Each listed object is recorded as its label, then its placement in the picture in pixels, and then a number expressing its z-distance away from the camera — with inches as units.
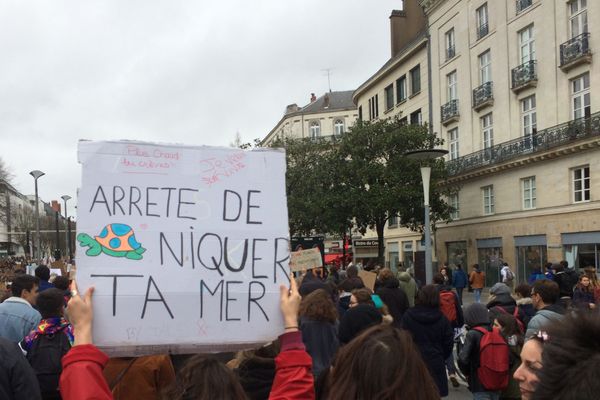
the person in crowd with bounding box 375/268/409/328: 339.6
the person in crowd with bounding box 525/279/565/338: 230.5
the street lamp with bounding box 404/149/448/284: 536.0
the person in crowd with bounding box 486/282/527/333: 287.8
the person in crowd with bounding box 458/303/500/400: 227.4
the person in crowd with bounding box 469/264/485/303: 861.8
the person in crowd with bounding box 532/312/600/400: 49.9
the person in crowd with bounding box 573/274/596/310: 398.6
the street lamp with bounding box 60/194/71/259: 1626.2
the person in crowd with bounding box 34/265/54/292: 364.5
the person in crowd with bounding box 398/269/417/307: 420.0
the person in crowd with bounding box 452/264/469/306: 831.1
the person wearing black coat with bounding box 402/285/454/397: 251.9
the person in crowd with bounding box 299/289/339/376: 206.4
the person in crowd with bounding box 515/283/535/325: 285.4
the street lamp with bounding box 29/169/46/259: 1237.8
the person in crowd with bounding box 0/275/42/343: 212.1
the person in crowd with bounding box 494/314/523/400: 220.2
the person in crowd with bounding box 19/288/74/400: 169.5
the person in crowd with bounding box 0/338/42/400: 108.6
